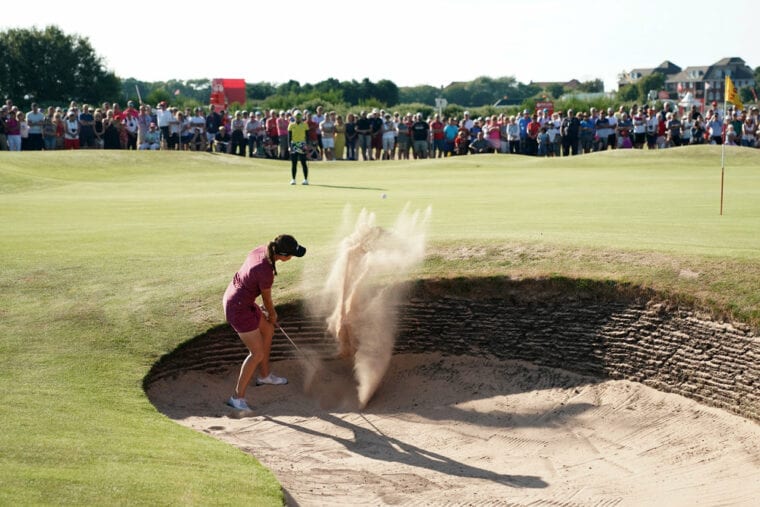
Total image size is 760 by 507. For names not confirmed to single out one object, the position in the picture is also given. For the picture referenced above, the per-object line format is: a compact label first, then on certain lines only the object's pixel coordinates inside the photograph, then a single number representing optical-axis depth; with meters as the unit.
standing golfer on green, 30.48
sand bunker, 10.52
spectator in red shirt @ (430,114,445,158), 46.22
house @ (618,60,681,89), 165.09
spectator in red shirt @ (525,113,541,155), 45.16
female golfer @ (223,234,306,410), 11.77
